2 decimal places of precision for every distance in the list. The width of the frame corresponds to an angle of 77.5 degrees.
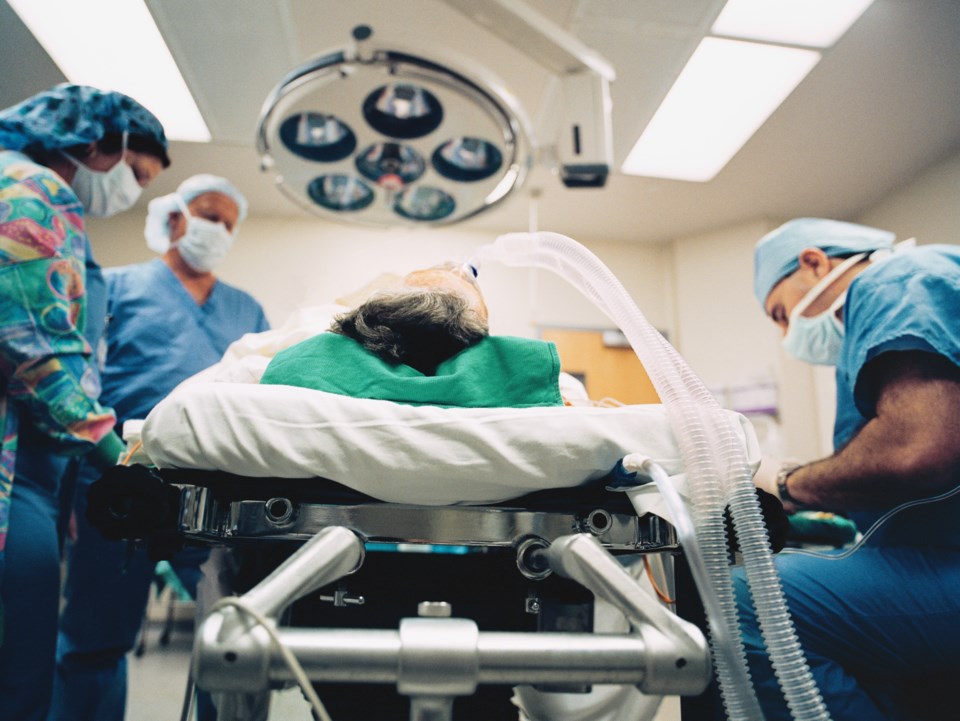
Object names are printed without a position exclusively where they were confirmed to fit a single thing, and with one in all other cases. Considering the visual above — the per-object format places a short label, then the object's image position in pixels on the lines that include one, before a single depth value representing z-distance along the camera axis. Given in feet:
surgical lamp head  3.38
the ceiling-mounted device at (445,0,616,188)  3.50
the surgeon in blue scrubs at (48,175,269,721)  4.09
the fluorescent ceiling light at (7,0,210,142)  4.07
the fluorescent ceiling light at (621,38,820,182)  7.07
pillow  1.87
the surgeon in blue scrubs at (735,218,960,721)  2.89
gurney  1.41
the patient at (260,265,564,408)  2.27
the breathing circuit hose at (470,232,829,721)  1.87
